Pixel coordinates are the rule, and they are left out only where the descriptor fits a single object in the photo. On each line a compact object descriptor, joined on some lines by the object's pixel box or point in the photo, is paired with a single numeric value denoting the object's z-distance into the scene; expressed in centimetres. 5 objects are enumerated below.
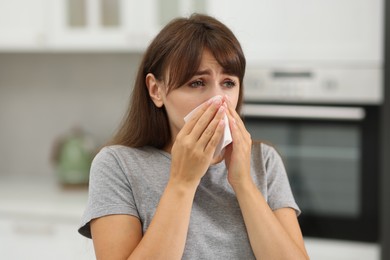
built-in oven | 226
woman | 113
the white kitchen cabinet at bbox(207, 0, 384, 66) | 224
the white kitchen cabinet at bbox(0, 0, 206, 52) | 262
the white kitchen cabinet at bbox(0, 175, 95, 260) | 254
